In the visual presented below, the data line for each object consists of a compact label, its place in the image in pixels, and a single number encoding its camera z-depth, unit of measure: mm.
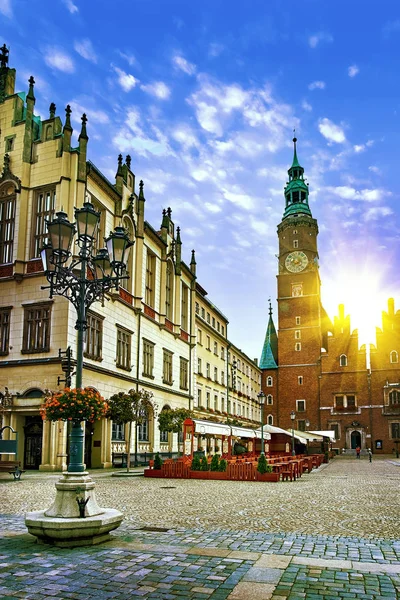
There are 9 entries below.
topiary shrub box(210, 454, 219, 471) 23188
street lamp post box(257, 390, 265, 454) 31131
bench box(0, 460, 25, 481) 21016
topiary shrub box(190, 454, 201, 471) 23562
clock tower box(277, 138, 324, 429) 75125
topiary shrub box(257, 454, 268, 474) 22250
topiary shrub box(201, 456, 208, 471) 23438
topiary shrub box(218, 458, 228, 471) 23094
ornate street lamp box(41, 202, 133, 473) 9508
